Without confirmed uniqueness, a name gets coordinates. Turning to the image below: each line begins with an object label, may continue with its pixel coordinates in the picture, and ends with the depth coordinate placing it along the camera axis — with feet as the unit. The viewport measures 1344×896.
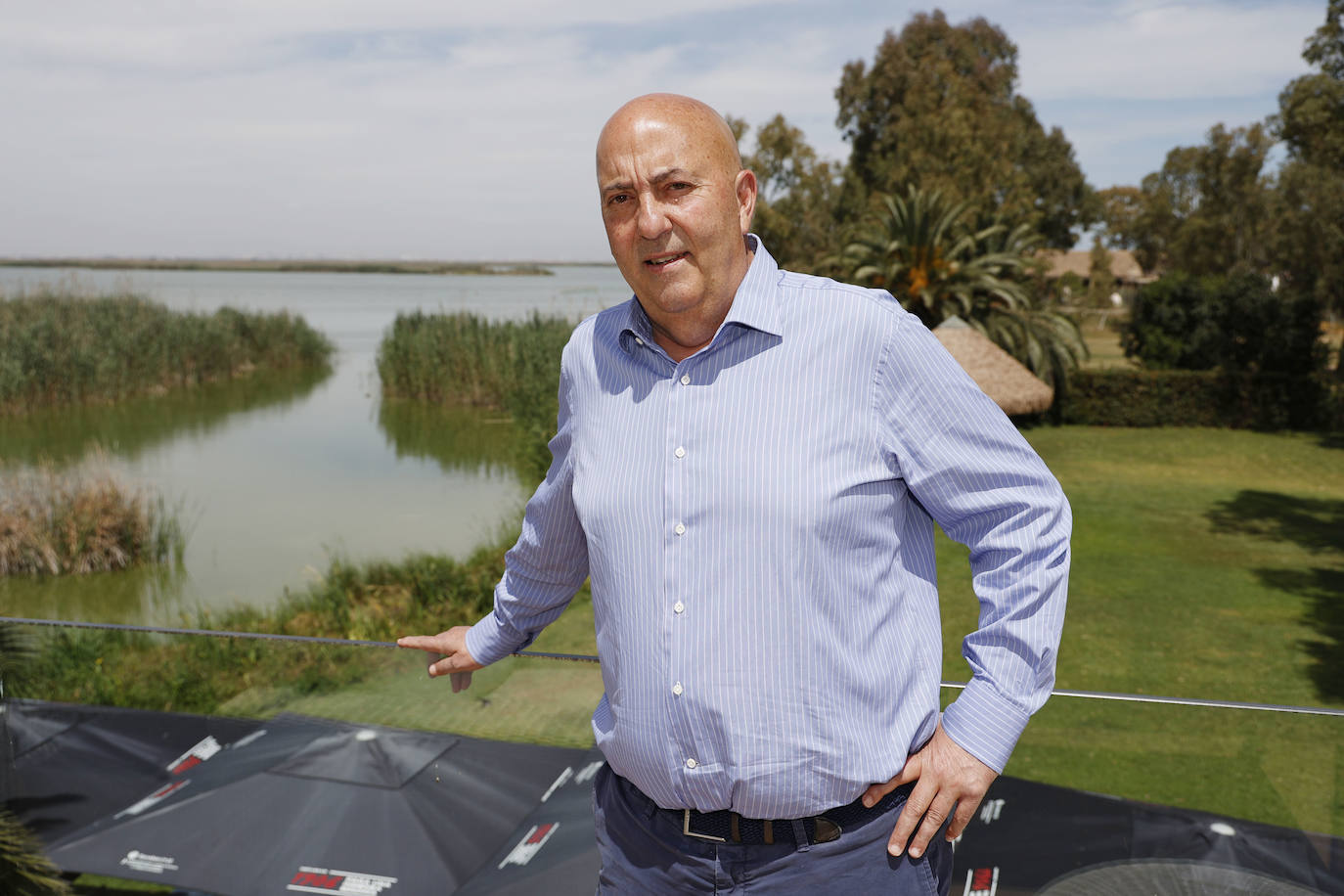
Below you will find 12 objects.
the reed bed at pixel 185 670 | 7.70
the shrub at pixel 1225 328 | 57.62
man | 4.30
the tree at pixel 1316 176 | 46.65
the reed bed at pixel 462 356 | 58.90
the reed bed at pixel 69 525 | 31.58
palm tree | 59.72
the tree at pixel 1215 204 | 137.59
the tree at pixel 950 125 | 90.89
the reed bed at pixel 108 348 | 58.90
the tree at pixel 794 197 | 96.99
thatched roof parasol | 51.52
